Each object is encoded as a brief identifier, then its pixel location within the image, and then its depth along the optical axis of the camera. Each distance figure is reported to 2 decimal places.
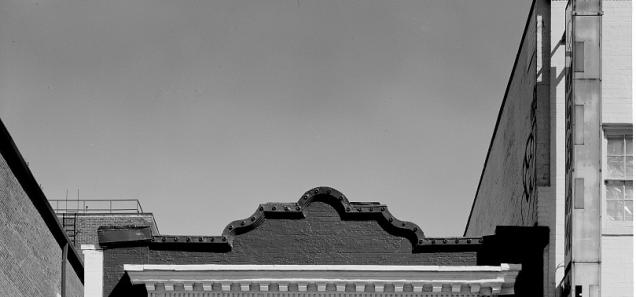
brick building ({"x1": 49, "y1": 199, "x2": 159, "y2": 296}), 68.12
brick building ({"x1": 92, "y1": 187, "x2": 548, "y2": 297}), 33.16
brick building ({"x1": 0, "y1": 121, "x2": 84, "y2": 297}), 37.69
